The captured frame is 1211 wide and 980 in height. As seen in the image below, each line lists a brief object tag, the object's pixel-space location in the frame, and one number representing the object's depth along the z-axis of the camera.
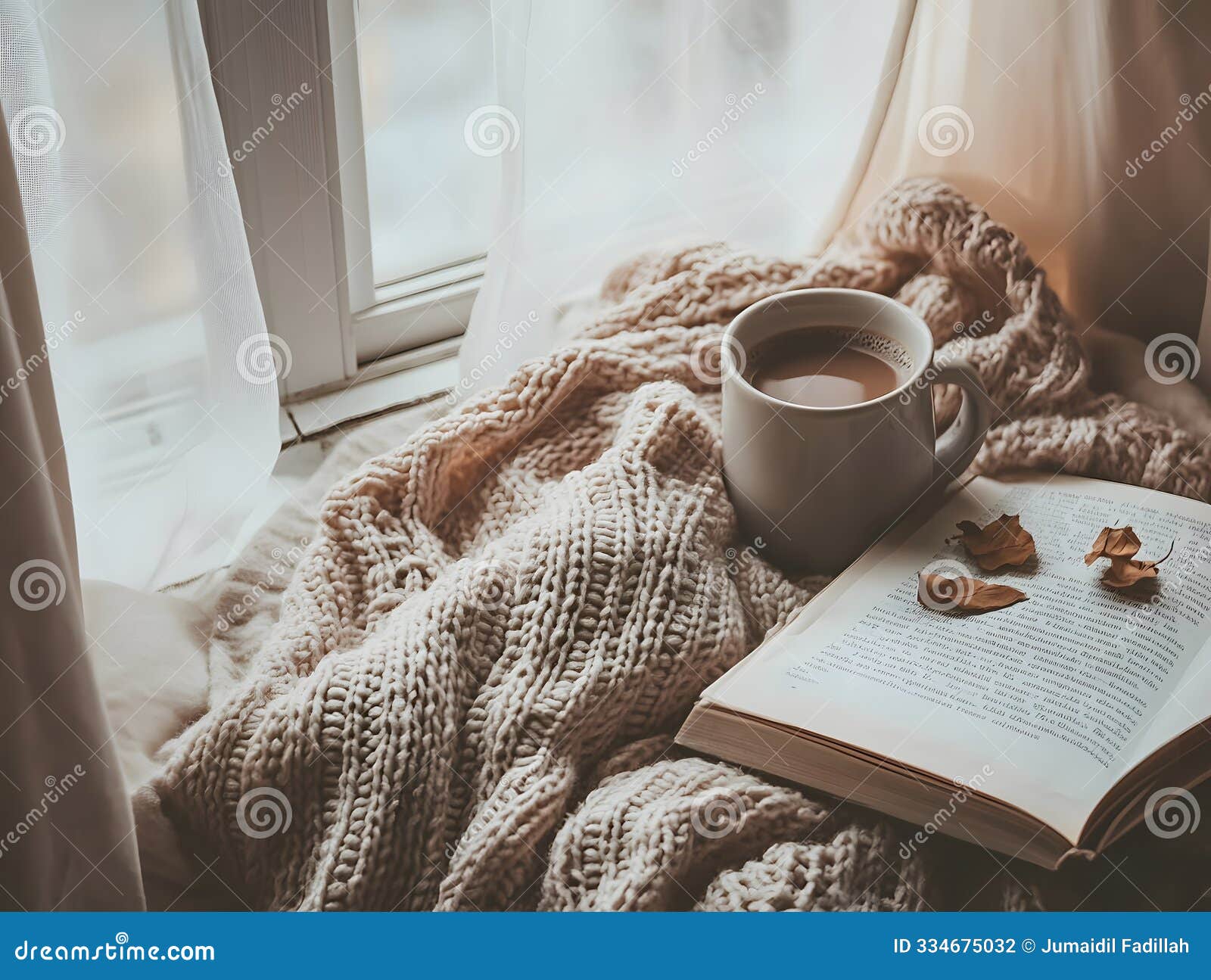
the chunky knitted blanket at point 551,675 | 0.62
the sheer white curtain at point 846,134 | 0.87
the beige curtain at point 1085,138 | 0.86
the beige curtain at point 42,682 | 0.50
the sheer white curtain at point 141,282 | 0.67
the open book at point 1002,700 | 0.61
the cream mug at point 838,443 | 0.72
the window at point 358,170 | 0.84
